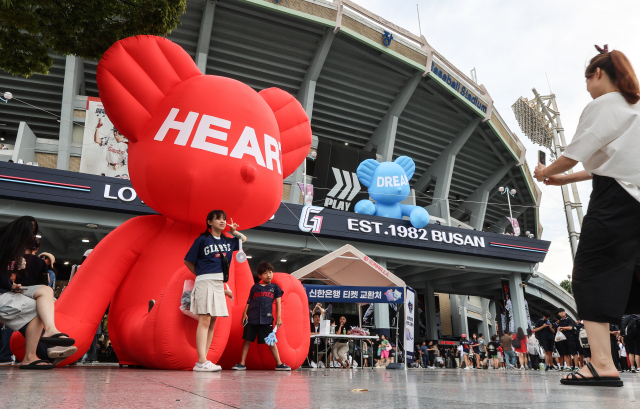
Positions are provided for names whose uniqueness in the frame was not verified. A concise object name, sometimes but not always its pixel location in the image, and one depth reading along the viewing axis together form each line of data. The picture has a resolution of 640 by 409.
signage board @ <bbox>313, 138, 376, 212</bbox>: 19.36
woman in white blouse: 2.43
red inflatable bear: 4.68
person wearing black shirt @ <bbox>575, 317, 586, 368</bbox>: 10.52
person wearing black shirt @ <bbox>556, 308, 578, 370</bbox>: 10.73
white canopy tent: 10.74
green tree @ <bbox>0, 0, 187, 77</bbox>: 5.70
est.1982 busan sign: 13.98
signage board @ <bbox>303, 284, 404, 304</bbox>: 10.32
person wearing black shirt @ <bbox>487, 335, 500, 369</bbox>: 15.80
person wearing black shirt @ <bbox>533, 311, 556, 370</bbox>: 11.55
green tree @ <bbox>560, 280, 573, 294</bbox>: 66.79
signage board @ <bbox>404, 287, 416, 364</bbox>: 10.44
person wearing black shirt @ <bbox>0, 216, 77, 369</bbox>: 3.74
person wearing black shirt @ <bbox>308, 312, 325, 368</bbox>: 11.65
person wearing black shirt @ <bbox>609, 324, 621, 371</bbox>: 10.25
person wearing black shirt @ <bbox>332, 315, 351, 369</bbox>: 11.20
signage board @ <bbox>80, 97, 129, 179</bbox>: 15.98
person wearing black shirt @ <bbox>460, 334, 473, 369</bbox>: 18.34
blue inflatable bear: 15.42
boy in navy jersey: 4.98
